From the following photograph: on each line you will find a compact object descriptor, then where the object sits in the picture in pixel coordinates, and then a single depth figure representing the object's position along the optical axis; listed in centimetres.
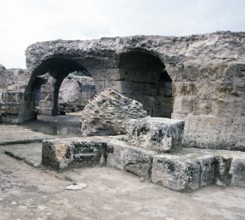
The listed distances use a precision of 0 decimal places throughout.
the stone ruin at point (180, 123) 357
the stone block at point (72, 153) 392
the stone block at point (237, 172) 356
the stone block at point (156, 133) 369
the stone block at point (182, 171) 326
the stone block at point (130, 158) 363
